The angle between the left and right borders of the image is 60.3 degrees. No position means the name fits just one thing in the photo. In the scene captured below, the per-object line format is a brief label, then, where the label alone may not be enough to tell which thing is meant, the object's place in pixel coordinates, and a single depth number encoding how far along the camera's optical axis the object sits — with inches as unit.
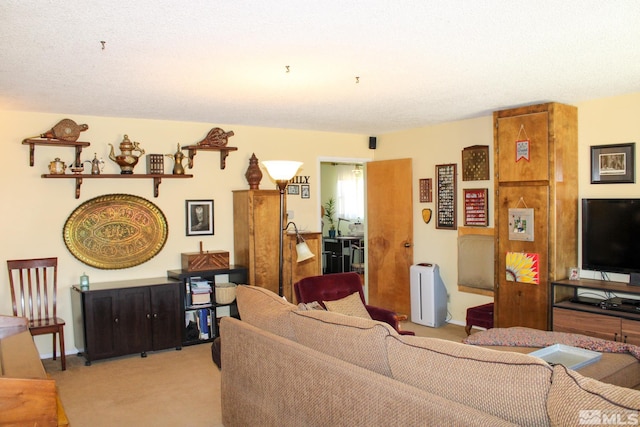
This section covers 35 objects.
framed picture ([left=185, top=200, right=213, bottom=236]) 237.6
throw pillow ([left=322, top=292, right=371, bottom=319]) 171.8
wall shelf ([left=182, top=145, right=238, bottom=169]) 233.1
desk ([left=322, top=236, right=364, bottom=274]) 363.6
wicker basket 229.9
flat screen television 185.0
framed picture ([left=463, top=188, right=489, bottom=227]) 235.0
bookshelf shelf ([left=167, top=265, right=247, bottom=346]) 222.2
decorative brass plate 213.2
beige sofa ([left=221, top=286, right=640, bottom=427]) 64.1
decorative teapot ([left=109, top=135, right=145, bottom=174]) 213.0
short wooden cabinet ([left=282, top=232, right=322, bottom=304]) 243.8
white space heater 247.4
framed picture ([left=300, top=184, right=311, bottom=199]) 271.9
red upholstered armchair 180.1
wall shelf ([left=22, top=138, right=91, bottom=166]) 198.3
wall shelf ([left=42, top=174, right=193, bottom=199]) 204.5
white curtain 400.5
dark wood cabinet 199.5
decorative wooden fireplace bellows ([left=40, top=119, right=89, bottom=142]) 202.8
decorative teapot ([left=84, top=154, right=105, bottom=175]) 211.0
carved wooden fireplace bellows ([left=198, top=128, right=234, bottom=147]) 234.8
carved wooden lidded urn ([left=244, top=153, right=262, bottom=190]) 245.3
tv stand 171.6
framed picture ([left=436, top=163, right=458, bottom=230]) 248.2
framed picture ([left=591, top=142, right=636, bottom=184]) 188.9
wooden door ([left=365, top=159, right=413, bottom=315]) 267.6
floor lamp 159.3
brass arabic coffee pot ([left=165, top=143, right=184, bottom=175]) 228.8
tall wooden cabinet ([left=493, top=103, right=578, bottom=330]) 195.8
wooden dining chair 197.9
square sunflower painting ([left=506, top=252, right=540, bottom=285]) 200.7
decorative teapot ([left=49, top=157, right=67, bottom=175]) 203.5
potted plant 400.8
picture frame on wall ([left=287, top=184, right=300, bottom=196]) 268.7
